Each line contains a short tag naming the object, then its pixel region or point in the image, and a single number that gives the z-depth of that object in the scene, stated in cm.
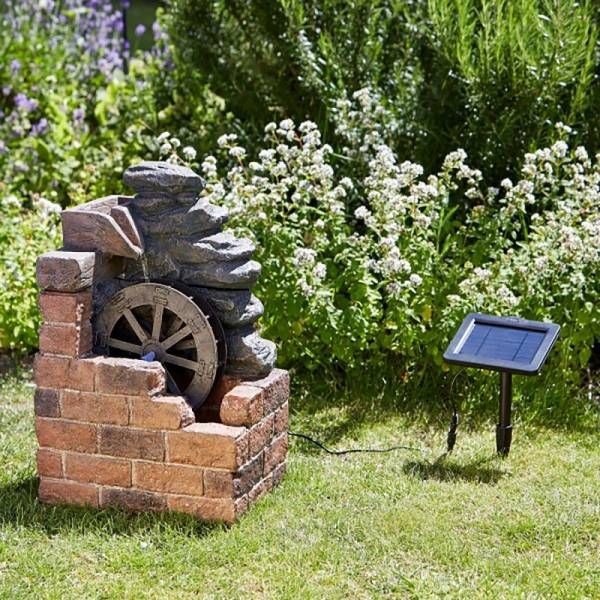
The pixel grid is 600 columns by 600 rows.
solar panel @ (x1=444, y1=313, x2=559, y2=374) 480
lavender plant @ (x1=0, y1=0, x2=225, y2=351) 781
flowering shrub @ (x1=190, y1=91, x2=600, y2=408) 555
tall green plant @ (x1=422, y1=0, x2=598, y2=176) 606
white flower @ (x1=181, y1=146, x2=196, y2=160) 575
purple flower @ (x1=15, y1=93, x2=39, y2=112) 838
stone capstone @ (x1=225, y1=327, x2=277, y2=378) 457
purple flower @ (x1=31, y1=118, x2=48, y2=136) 828
